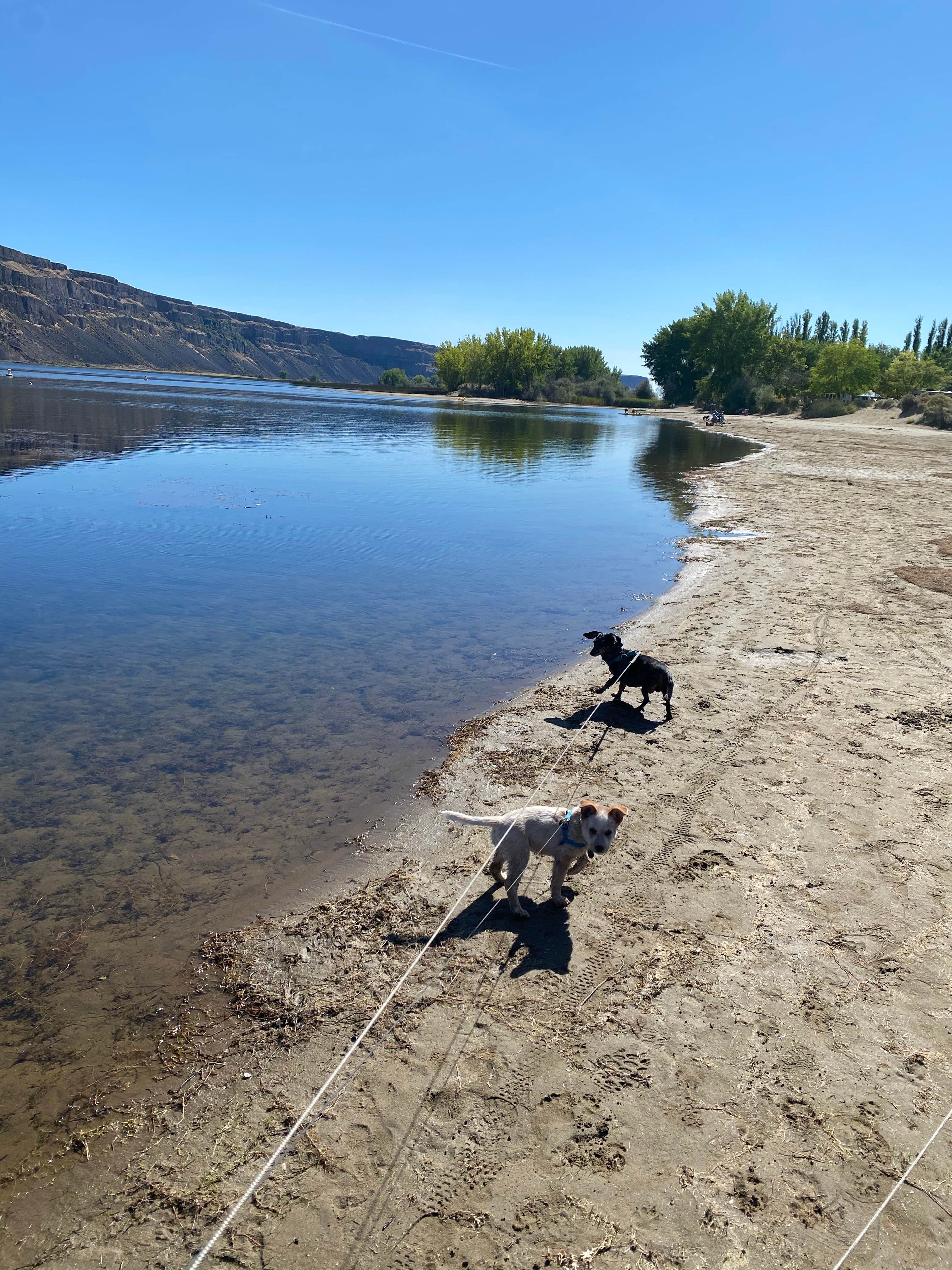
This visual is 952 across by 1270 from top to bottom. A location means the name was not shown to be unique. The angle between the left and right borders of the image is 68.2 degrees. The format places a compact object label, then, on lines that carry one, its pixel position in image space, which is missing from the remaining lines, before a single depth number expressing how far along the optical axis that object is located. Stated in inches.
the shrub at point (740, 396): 4360.2
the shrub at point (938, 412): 2436.0
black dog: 321.7
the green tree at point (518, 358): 5708.7
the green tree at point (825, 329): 6254.9
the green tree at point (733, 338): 4503.0
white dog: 193.0
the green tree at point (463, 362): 5954.7
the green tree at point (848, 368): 3472.0
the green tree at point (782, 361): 4471.0
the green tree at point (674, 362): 5369.1
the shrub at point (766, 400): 4008.4
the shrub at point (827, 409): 3260.3
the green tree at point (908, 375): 3560.5
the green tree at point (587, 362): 7066.9
